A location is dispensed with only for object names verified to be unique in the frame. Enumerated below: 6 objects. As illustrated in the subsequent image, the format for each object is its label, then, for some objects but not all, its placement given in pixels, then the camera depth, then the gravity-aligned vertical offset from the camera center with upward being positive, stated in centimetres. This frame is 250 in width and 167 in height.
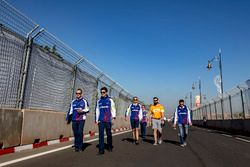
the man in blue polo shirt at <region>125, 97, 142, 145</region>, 735 +0
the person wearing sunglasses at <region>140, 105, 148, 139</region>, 950 -56
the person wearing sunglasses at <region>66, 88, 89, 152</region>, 516 -9
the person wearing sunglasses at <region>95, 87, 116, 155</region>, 519 +1
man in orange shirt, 708 -6
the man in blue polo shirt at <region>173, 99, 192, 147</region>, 677 -16
